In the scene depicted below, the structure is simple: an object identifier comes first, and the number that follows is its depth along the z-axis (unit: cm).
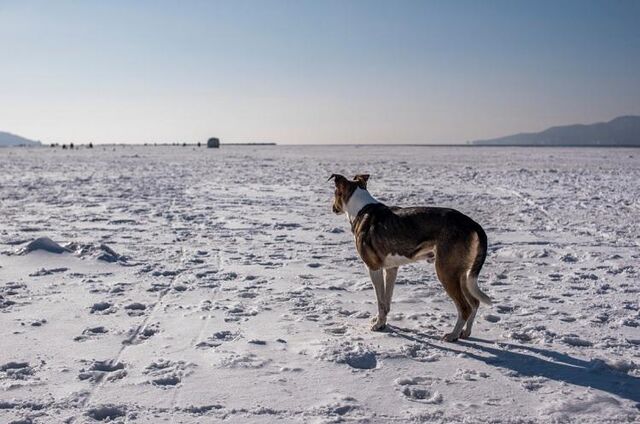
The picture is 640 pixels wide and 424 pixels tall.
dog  530
